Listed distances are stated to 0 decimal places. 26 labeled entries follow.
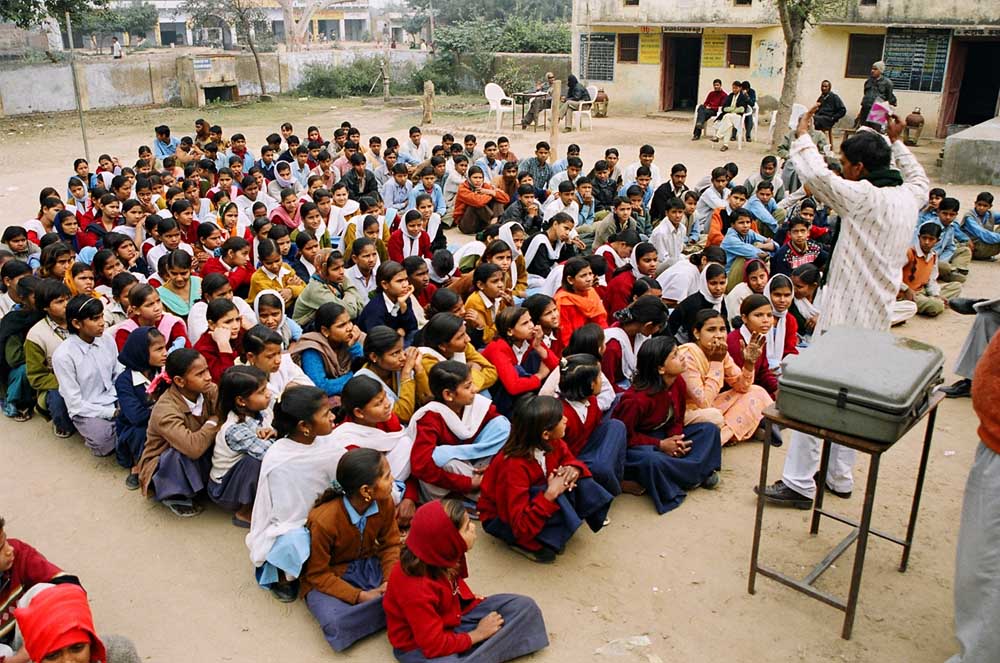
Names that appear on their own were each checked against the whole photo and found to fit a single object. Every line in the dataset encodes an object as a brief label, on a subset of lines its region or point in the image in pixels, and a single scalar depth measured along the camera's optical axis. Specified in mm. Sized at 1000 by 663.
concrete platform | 11359
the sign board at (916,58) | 16234
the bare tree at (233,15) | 23906
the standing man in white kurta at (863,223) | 3492
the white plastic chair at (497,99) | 17062
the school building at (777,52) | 16203
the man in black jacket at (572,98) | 17719
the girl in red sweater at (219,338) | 4402
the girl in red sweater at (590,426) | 3723
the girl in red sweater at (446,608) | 2701
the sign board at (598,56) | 20844
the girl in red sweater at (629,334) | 4781
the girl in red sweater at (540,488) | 3365
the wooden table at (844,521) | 2828
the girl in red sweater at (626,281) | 5688
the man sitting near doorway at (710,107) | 16047
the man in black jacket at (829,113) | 13047
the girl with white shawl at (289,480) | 3291
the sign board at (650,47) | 20109
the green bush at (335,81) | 25391
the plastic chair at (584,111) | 18109
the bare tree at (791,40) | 12789
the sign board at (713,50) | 19297
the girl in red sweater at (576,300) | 5238
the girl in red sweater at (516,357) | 4516
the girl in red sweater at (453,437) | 3732
